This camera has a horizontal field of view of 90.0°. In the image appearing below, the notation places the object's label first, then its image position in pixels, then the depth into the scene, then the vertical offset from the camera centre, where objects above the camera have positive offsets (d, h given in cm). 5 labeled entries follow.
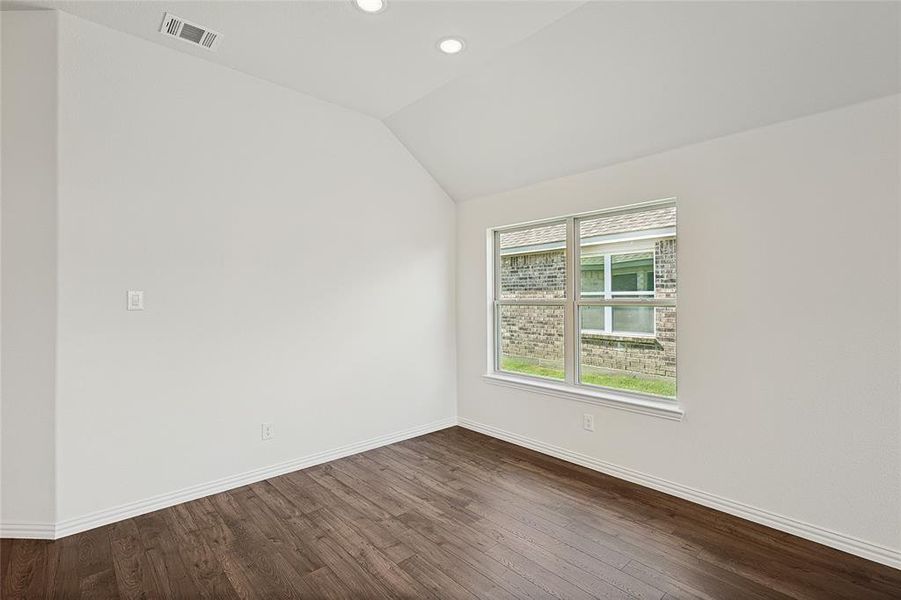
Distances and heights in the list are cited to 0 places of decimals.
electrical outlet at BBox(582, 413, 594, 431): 341 -92
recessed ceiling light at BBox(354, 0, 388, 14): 239 +158
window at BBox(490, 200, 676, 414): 317 -2
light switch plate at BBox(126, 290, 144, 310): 271 +0
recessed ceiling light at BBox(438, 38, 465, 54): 276 +159
